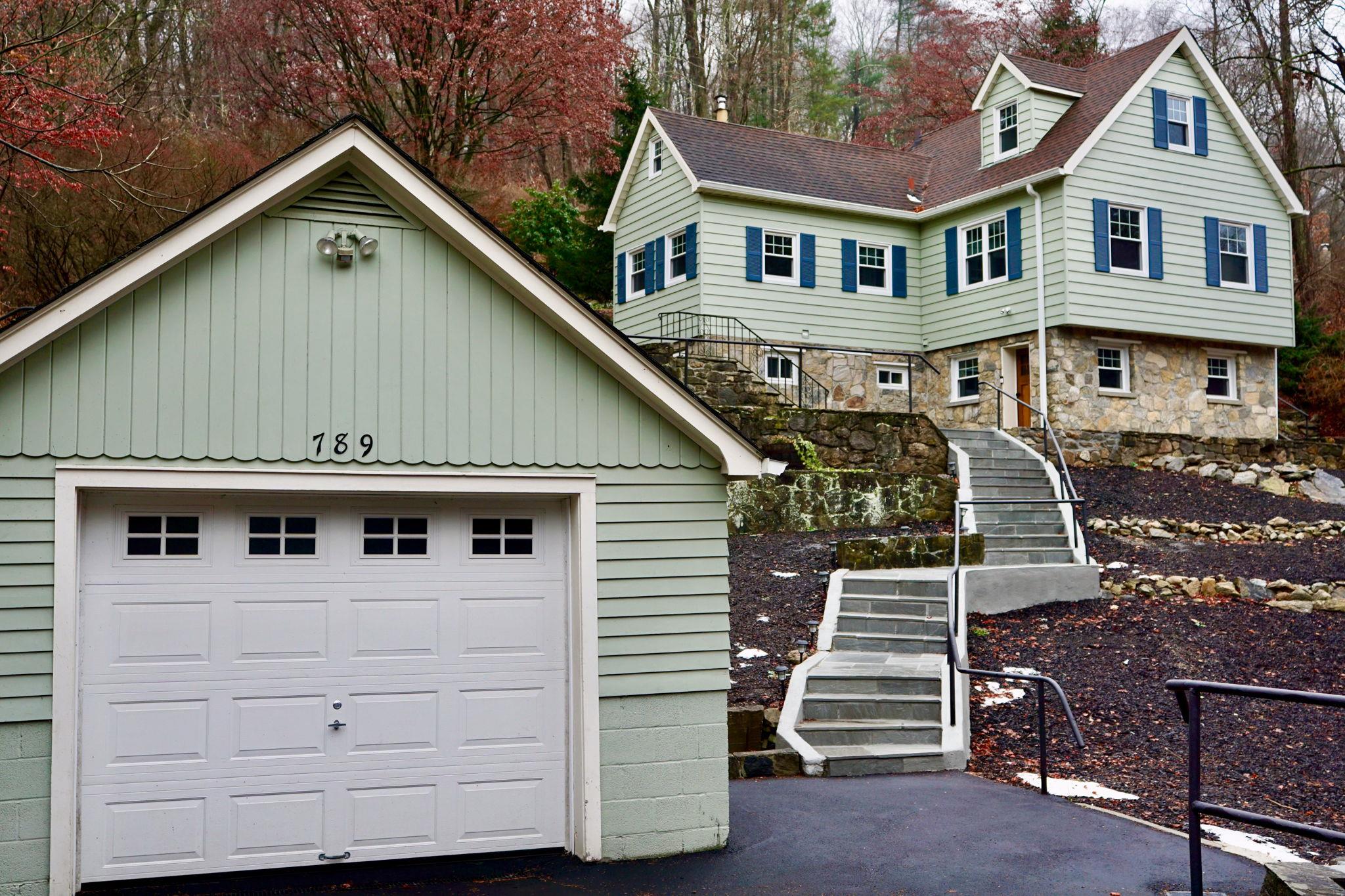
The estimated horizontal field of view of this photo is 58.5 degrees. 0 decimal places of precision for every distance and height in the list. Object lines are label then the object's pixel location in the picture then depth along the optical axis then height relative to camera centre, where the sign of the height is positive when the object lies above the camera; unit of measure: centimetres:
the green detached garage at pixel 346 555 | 680 -35
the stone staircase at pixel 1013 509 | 1650 -23
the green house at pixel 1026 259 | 2234 +461
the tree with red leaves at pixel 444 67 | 2464 +922
